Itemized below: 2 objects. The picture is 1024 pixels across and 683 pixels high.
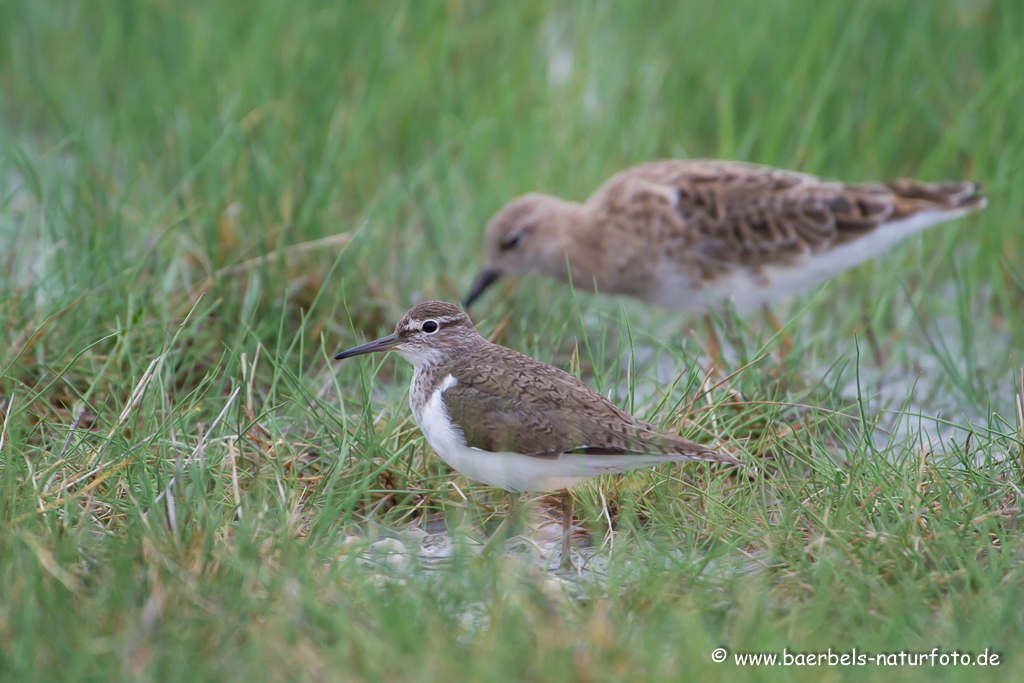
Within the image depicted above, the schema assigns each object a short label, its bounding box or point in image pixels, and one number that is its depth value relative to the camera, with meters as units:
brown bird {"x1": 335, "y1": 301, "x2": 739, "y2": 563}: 7.73
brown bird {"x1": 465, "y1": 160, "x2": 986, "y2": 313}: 12.77
